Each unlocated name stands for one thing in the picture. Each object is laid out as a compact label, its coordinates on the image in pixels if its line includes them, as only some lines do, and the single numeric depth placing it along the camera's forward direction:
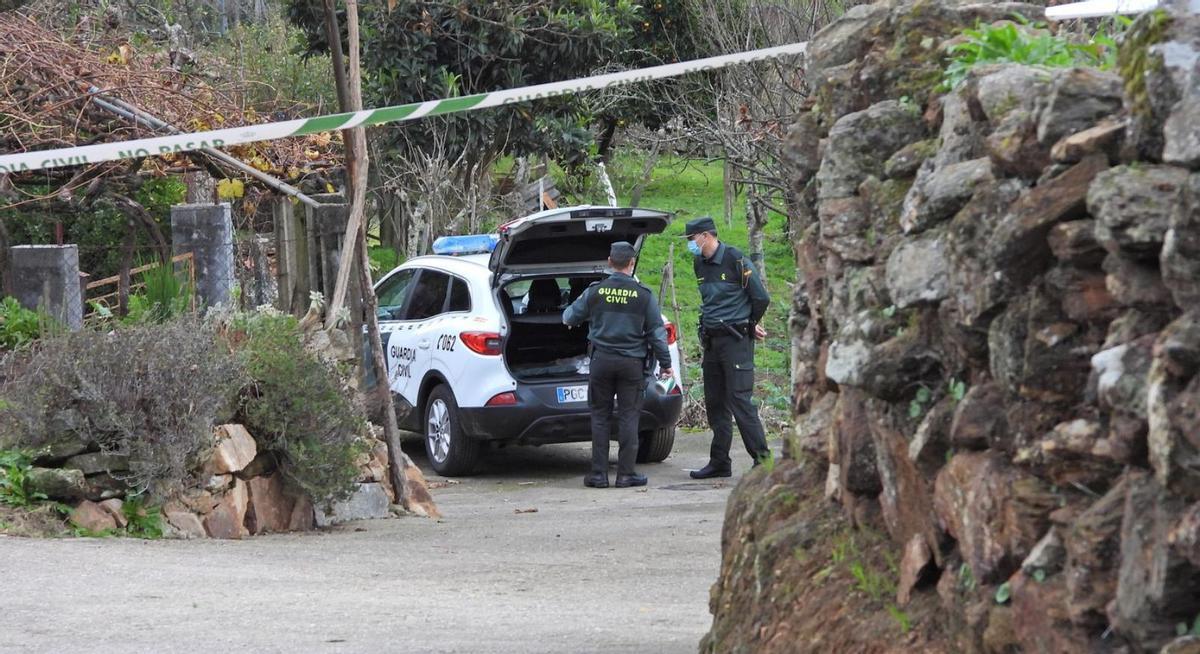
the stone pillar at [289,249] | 22.41
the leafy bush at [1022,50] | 7.59
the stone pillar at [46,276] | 20.25
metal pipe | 21.70
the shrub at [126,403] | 15.52
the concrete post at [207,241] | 22.19
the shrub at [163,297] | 19.05
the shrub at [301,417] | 16.69
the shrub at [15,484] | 15.27
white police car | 21.47
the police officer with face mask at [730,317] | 21.23
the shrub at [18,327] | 18.36
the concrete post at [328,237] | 21.09
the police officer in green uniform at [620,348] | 20.94
